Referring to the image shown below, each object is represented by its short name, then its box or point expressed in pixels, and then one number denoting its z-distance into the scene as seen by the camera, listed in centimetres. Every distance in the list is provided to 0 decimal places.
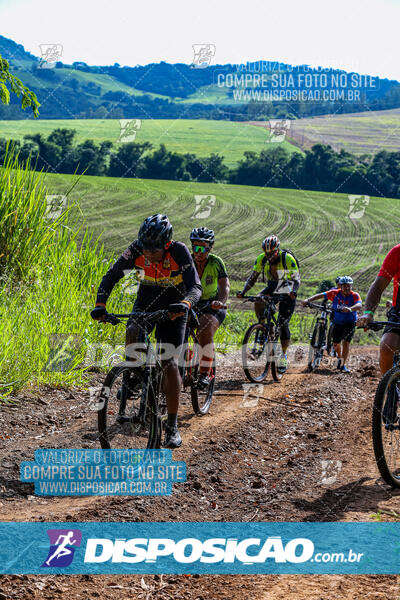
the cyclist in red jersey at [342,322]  1264
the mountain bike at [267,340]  1101
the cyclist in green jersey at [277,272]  1052
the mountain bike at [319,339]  1286
